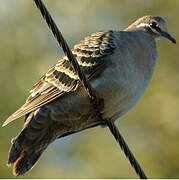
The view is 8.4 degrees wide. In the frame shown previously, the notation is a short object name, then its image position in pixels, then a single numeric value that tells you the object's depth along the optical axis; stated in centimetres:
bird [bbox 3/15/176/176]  1107
